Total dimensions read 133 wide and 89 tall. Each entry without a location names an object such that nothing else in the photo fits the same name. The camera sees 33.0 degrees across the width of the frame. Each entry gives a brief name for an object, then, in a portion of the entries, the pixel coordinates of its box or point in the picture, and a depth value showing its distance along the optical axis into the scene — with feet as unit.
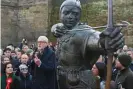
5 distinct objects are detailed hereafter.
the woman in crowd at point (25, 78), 13.27
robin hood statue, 8.23
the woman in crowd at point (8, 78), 12.82
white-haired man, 12.66
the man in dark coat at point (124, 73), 10.63
